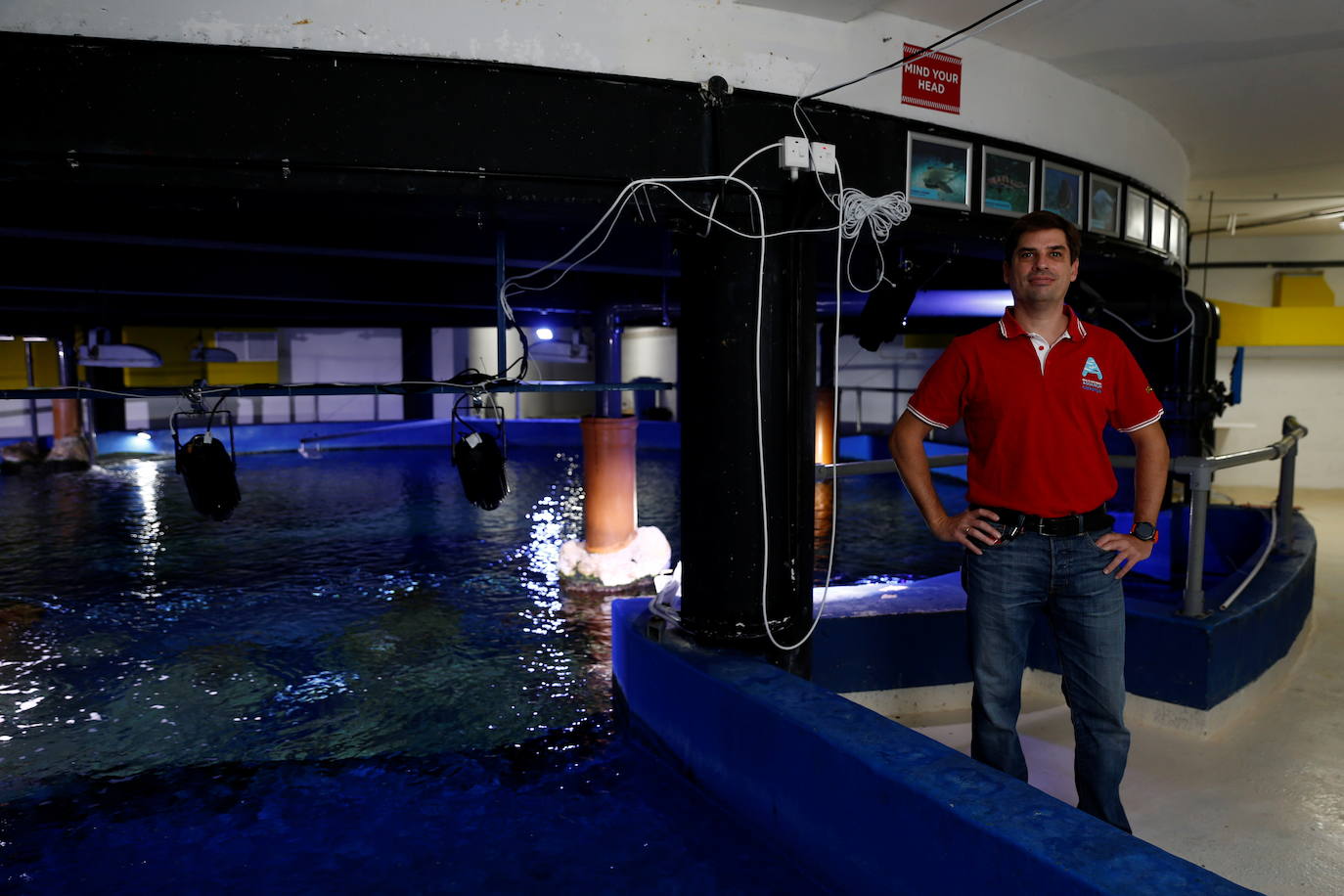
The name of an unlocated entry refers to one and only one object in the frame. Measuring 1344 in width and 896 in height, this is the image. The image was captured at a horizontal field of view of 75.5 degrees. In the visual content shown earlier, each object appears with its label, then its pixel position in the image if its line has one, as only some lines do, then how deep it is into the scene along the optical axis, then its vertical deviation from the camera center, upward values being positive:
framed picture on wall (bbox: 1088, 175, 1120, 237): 4.75 +0.92
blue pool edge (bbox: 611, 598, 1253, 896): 1.88 -1.11
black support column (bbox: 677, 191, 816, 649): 3.49 -0.24
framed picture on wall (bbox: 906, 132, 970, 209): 3.84 +0.90
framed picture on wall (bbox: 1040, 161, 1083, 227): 4.38 +0.93
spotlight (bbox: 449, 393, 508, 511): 4.44 -0.47
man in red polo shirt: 2.45 -0.36
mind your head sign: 3.78 +1.28
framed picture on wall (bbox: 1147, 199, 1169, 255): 5.45 +0.91
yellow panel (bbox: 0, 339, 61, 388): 19.09 +0.21
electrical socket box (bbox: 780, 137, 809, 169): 3.34 +0.84
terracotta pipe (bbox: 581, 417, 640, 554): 7.70 -1.00
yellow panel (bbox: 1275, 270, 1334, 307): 11.14 +1.03
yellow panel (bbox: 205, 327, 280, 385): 22.75 +0.05
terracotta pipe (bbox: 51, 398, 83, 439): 15.02 -0.76
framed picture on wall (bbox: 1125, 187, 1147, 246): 5.09 +0.93
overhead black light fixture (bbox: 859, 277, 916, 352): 4.71 +0.34
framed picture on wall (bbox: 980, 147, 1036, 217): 4.09 +0.91
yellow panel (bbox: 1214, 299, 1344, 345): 10.60 +0.54
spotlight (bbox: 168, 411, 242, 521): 4.19 -0.49
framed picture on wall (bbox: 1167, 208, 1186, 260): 5.92 +0.94
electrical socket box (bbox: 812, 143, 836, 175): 3.40 +0.84
